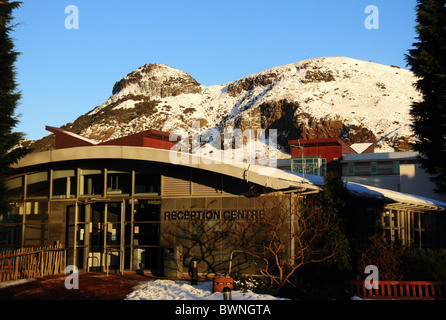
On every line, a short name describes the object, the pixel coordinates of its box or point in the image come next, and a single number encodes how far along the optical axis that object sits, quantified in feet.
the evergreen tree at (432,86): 57.00
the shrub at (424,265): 48.06
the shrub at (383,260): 49.83
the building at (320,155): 189.67
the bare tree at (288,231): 55.11
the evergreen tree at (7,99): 63.87
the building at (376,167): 157.89
